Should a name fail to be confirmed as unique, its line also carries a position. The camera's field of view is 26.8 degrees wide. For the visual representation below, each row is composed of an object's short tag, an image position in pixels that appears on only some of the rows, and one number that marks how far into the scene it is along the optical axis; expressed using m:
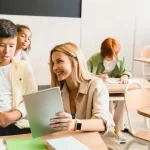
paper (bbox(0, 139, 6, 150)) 1.26
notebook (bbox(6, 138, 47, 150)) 1.28
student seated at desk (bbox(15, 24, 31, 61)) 3.04
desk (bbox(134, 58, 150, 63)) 4.95
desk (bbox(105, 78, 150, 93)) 3.08
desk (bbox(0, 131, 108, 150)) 1.32
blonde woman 1.66
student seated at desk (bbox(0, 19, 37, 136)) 1.69
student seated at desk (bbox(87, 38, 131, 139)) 3.54
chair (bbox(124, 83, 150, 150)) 2.31
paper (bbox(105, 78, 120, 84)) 3.33
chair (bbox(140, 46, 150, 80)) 5.50
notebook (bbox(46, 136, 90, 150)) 1.24
